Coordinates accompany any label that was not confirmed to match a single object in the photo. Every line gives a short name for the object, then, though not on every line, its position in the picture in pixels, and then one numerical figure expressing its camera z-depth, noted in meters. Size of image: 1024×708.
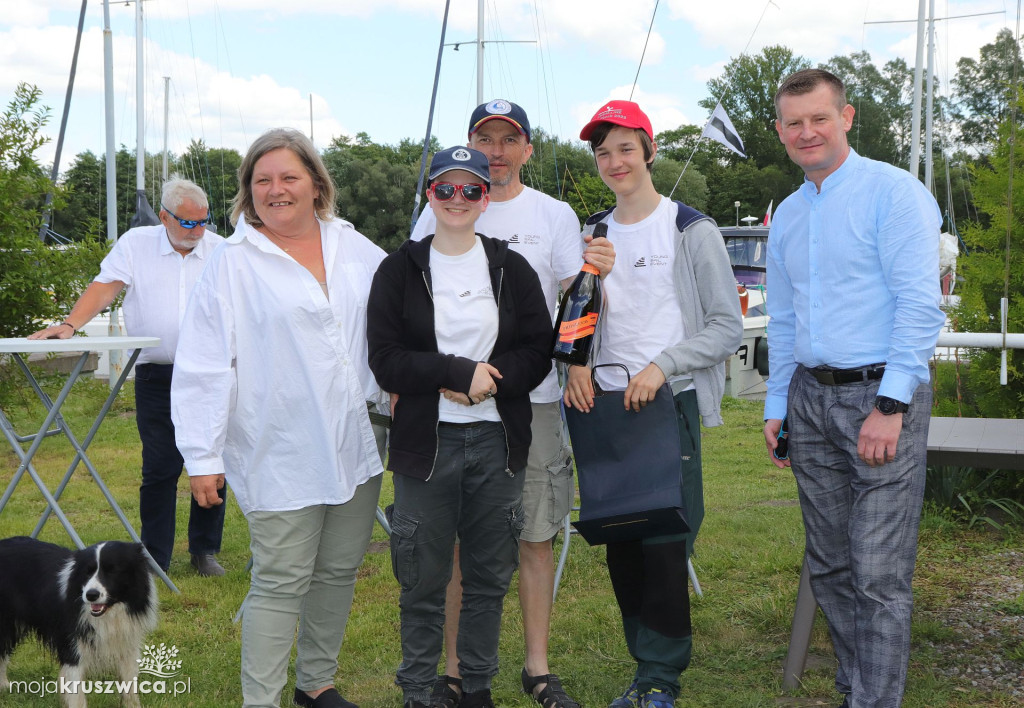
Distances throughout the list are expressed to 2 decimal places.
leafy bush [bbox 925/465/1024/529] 5.38
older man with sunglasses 4.89
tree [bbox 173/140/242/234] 45.61
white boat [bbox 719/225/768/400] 12.59
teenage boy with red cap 3.09
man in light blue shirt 2.65
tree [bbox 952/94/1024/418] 5.42
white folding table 3.85
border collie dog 3.32
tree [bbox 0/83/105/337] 6.60
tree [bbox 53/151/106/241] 40.97
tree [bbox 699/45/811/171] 56.28
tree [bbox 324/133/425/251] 47.44
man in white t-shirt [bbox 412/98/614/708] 3.33
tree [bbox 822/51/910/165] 51.66
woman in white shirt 2.92
